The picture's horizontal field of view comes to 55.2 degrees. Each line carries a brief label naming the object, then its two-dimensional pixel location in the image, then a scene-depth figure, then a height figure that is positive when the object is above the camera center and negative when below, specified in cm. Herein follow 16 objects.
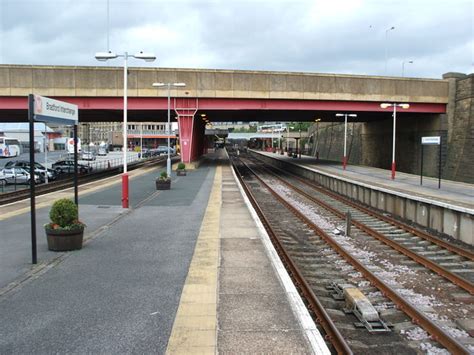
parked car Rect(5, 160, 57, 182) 3559 -186
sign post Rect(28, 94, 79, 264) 863 +68
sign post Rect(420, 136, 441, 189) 2496 +68
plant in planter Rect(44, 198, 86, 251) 1002 -183
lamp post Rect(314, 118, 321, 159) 8630 +259
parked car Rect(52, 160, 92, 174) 4407 -202
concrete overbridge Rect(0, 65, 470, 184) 3975 +525
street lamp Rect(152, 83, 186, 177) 3225 -142
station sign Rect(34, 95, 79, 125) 897 +77
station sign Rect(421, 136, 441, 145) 2500 +68
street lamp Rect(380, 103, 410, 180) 3047 -132
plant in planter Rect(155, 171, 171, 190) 2555 -197
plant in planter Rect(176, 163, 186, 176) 3647 -176
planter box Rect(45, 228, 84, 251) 1014 -208
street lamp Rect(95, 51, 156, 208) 1673 +281
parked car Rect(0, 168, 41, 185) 3359 -221
